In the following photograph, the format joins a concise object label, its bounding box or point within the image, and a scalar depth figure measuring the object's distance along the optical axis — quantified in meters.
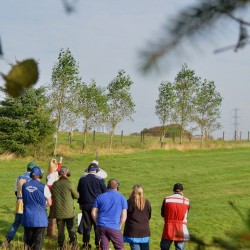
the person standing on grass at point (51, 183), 8.37
